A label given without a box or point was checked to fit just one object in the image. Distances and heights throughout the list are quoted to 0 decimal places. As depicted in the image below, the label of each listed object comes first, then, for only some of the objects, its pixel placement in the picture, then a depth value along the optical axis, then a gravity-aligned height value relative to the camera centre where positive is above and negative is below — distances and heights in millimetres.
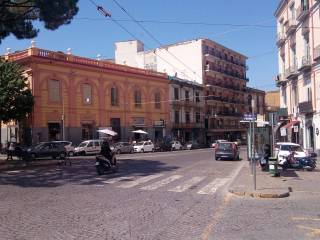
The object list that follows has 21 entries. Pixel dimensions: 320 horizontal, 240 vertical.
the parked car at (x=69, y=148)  29713 -1265
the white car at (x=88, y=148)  31954 -1323
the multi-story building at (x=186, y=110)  49863 +3569
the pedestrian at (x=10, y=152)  24116 -1197
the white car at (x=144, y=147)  37972 -1579
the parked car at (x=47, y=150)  25934 -1222
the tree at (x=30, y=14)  17102 +6257
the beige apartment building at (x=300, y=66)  25295 +5366
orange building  32659 +4222
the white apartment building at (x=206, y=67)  56954 +11570
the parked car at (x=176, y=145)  44027 -1697
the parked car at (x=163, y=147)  41163 -1752
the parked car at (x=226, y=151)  26091 -1520
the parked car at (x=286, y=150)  18170 -1123
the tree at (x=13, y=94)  28659 +3596
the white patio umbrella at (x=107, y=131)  35720 +229
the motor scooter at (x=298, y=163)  17647 -1729
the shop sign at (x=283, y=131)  28727 -54
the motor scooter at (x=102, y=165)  15398 -1430
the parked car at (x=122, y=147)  35411 -1494
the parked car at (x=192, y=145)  47904 -1917
